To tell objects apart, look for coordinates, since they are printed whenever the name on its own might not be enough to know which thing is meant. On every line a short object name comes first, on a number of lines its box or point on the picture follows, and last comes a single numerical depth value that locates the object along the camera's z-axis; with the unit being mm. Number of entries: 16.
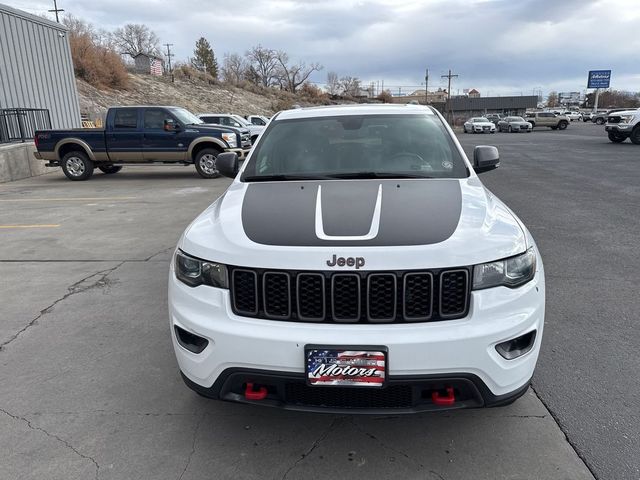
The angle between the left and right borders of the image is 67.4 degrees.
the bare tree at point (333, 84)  99125
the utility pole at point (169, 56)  72312
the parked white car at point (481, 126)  43594
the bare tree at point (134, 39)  77812
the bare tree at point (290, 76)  85812
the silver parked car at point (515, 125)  42656
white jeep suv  2182
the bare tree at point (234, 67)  84812
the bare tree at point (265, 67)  86062
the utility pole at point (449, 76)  81569
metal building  15734
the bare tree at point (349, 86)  100250
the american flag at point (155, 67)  50625
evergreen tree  86700
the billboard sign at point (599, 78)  58312
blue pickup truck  13094
